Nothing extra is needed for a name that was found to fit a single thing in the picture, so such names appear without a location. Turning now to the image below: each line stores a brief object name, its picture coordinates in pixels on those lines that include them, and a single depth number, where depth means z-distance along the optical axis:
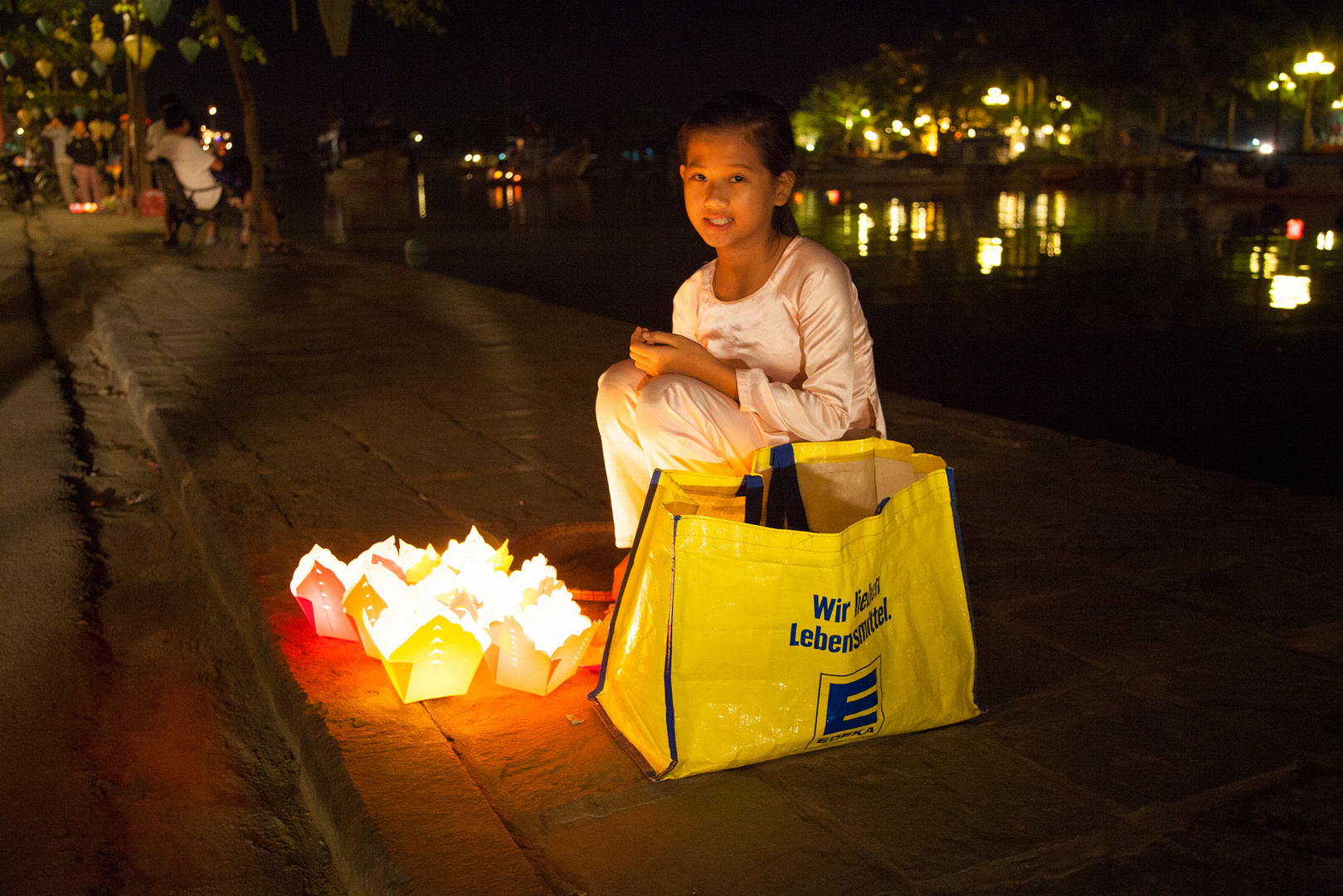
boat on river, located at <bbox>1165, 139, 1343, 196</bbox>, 32.19
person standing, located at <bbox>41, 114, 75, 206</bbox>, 23.19
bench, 12.13
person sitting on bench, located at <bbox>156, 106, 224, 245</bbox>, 11.59
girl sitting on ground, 2.36
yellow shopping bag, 1.96
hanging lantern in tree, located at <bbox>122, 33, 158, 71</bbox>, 16.55
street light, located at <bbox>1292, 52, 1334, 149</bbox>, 37.62
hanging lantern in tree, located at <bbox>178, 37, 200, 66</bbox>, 14.70
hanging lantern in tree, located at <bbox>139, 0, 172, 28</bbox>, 11.06
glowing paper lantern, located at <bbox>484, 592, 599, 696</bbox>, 2.40
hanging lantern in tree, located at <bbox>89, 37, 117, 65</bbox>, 17.52
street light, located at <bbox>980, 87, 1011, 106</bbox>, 65.12
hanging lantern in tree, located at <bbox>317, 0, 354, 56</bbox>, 6.22
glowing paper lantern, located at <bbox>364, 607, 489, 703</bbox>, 2.35
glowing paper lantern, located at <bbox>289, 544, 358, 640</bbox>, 2.72
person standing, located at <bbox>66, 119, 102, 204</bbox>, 21.38
